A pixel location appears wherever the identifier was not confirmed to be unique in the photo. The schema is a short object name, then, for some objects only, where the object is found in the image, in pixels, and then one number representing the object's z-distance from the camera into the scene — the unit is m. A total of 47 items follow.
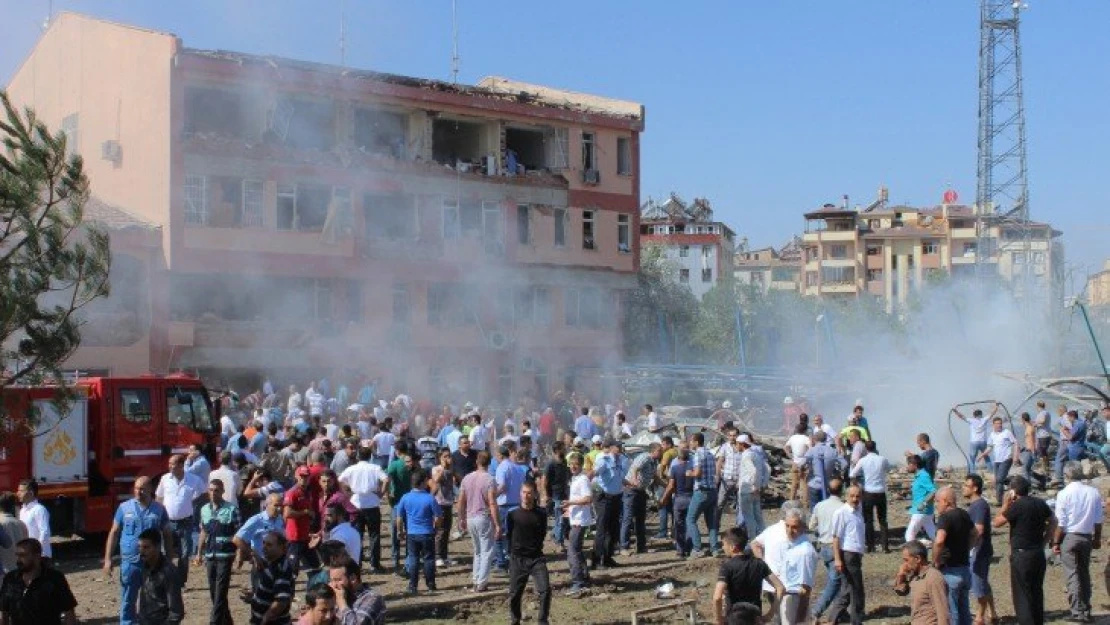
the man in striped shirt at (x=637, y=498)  17.17
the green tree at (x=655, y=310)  61.56
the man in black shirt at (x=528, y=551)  12.75
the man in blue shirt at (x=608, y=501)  16.41
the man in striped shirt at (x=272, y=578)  9.79
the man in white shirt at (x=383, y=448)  20.61
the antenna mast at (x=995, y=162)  55.19
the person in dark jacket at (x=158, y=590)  10.30
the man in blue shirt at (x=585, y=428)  24.96
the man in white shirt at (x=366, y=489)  15.33
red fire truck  17.17
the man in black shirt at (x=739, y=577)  9.76
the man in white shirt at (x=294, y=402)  29.23
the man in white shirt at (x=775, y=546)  10.98
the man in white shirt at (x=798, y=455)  18.81
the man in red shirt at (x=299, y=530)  12.79
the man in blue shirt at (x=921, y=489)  14.88
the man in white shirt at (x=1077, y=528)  12.86
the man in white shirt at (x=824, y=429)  18.77
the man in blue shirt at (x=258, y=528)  11.08
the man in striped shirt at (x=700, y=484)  16.83
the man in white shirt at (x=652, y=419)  24.27
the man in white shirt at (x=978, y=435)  24.55
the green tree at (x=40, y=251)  9.71
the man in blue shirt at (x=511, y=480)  15.27
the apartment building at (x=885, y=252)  98.75
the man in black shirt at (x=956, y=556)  11.18
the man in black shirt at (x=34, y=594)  9.16
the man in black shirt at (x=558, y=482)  17.64
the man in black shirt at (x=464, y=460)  17.39
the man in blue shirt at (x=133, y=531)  11.24
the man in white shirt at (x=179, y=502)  14.32
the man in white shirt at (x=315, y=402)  30.56
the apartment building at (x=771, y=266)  120.31
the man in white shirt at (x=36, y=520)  12.41
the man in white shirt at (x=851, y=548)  12.59
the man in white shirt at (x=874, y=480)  16.91
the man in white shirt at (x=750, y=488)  16.64
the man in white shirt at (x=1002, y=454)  22.41
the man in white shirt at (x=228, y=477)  15.25
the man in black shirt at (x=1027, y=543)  12.24
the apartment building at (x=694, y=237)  104.25
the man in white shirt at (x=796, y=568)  10.93
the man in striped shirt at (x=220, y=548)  11.72
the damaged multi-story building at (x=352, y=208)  34.16
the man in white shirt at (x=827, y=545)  12.87
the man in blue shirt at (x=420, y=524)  14.23
